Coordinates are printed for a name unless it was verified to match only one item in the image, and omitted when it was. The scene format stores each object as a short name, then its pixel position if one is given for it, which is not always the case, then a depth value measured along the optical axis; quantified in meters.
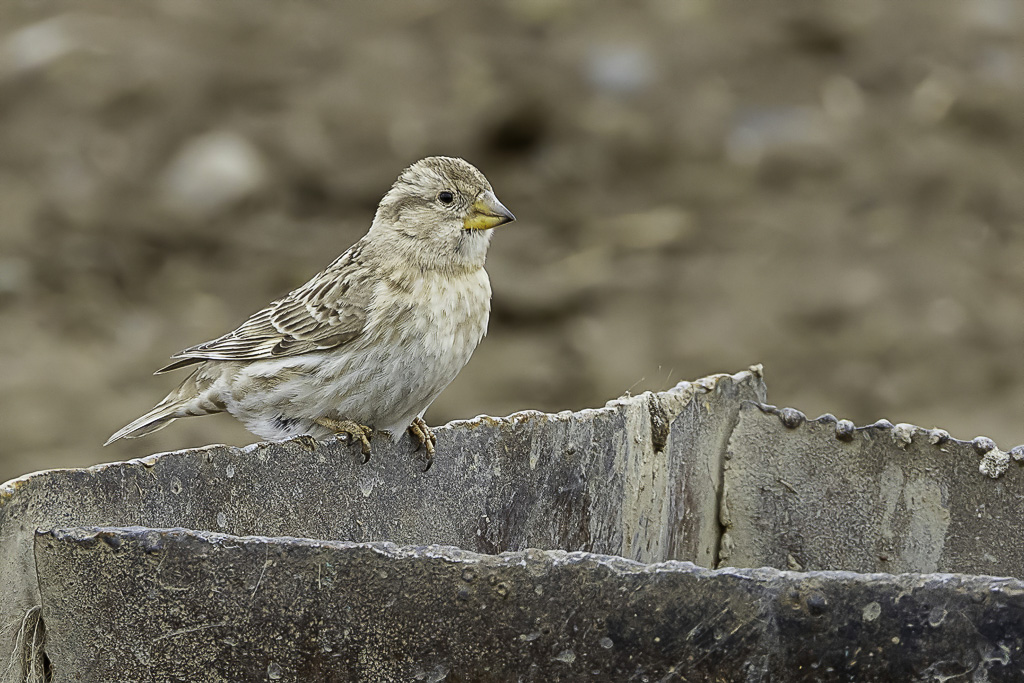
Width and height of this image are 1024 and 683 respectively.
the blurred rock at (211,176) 15.61
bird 7.19
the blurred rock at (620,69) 17.36
